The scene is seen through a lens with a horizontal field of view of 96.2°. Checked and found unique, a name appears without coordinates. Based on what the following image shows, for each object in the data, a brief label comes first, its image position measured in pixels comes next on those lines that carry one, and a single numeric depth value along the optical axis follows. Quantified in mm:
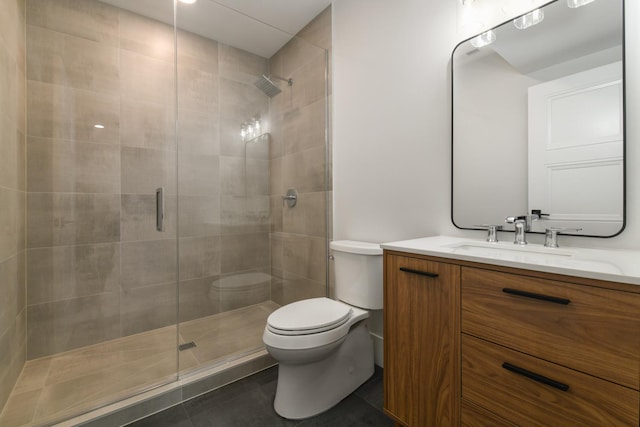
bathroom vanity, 713
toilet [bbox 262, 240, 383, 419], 1370
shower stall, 1854
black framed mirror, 1057
